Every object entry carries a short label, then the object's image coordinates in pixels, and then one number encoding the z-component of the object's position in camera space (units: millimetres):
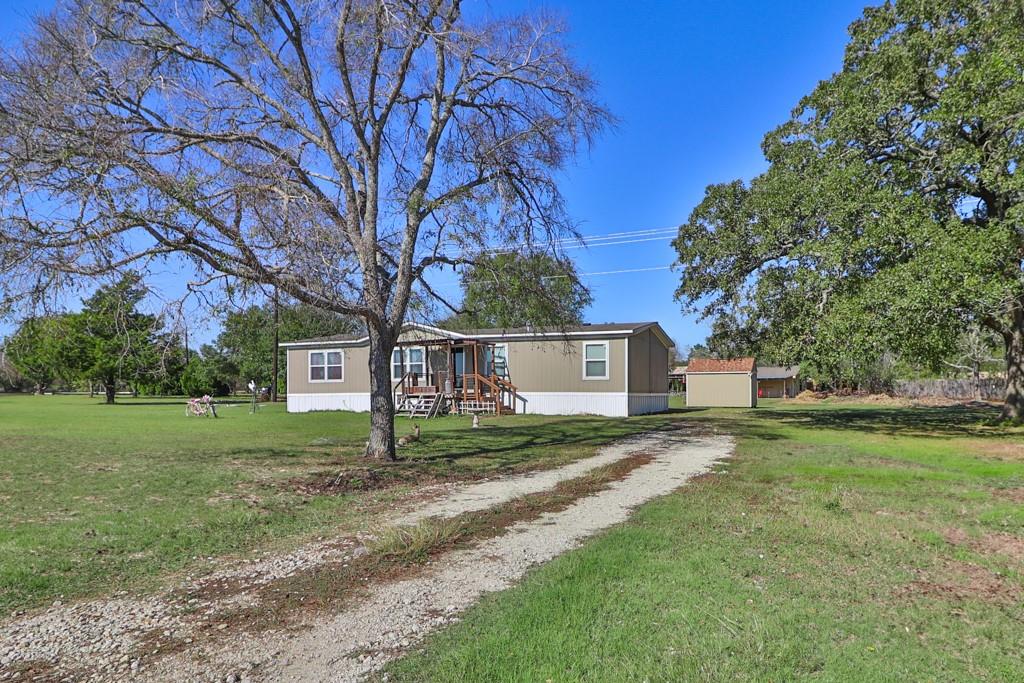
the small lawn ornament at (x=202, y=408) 22438
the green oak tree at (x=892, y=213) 13109
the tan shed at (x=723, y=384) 35406
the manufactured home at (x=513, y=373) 22203
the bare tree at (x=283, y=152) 7219
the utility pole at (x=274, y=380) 37062
